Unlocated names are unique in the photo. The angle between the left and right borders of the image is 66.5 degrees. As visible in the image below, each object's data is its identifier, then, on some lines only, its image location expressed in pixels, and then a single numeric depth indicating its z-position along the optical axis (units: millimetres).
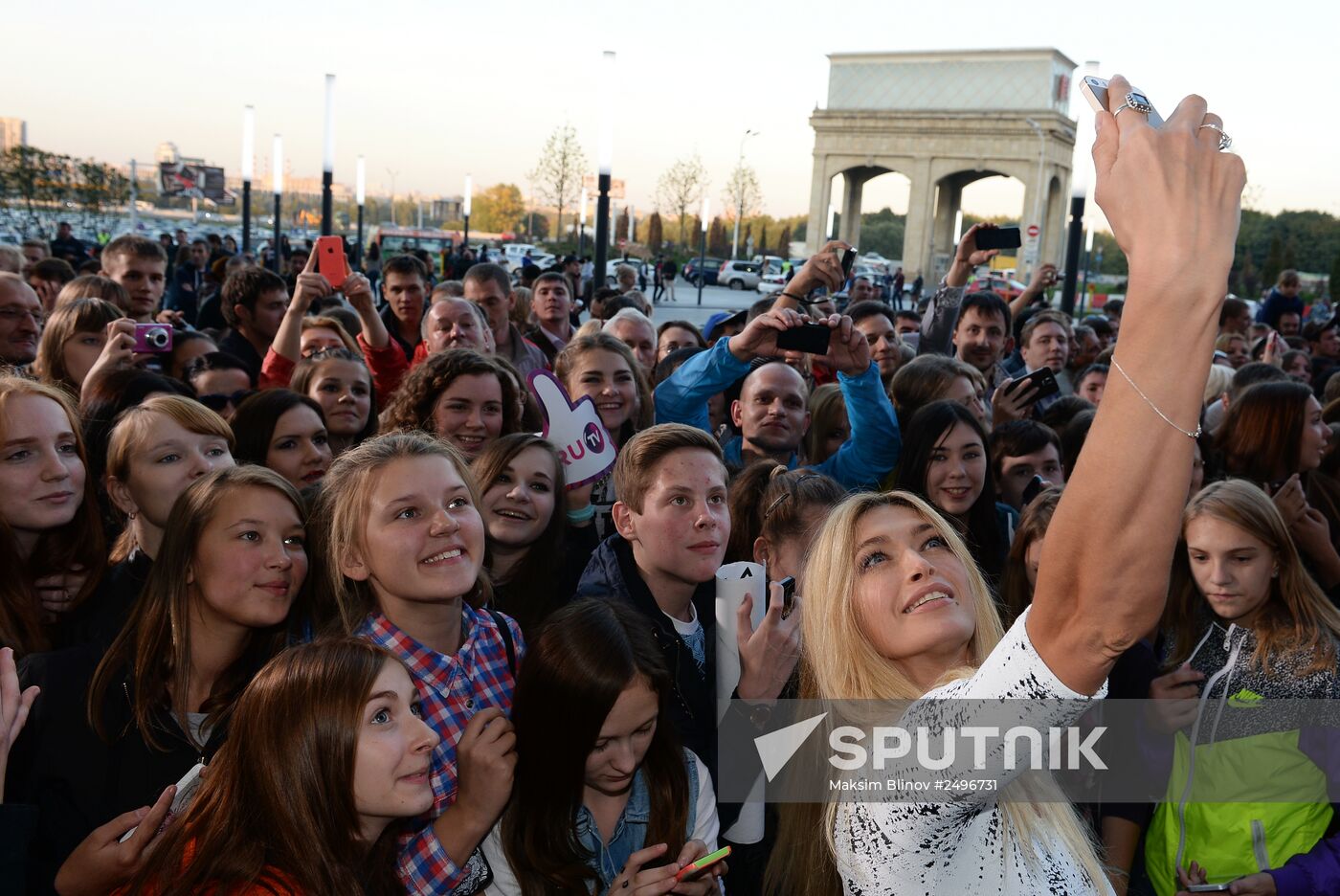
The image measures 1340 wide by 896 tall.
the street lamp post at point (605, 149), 8795
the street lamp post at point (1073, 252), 9508
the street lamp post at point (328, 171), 13141
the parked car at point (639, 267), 38550
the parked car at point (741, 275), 47594
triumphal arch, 50938
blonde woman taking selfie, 1087
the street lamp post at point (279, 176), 18094
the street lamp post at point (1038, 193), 48506
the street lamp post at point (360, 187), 22155
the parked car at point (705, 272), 48094
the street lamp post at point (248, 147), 15242
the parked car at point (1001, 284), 31141
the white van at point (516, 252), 42650
